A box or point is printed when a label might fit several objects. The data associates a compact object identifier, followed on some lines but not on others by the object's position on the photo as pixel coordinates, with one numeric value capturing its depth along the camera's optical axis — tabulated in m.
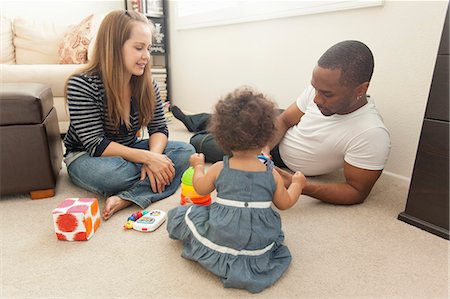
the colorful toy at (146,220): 1.03
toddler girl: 0.77
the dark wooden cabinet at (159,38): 2.68
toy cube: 0.95
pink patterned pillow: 2.17
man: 1.08
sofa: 2.01
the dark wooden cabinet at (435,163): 0.96
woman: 1.16
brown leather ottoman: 1.14
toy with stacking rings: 1.14
